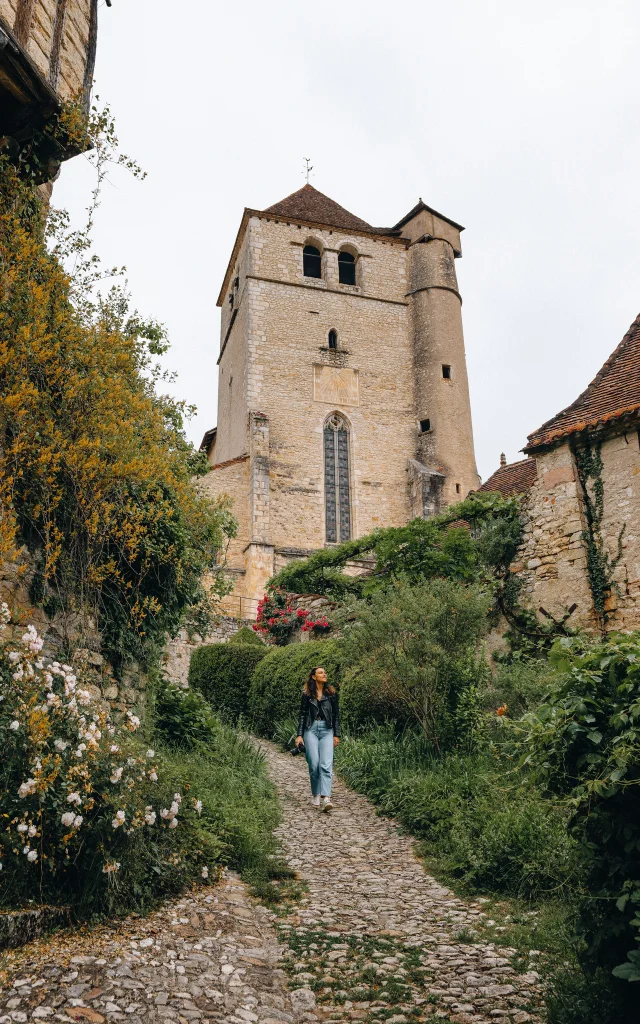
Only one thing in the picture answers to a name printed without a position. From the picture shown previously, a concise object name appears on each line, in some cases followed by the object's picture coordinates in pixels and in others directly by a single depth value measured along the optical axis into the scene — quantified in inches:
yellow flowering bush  204.7
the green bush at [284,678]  416.2
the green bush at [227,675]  502.3
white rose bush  146.1
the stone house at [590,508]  383.2
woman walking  280.7
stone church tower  957.8
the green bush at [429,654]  304.7
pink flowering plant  610.2
